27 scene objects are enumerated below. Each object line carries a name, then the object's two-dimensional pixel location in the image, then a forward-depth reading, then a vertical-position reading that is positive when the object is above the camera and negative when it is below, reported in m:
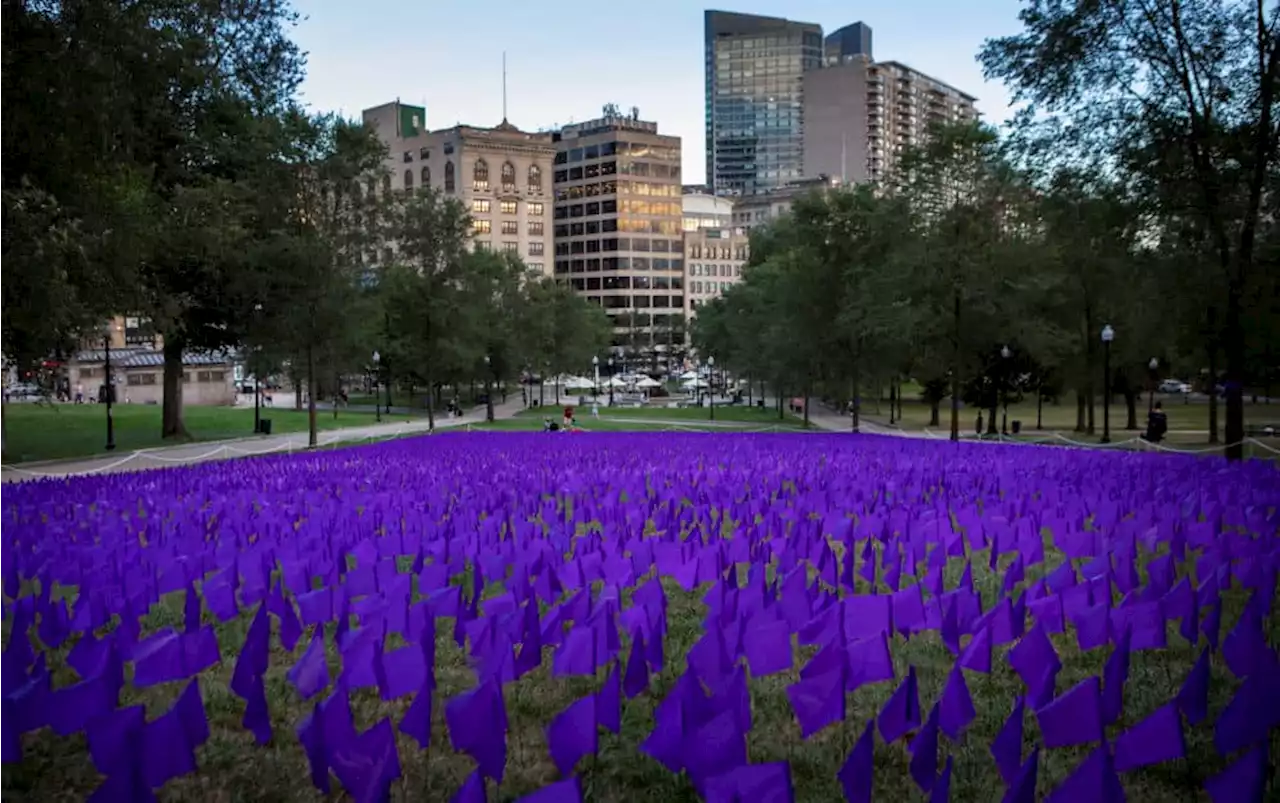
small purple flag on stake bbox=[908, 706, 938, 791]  4.03 -1.71
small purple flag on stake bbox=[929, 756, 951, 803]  3.74 -1.72
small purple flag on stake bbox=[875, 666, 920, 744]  4.55 -1.71
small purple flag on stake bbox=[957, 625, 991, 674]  5.38 -1.67
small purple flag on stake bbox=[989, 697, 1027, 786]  4.02 -1.67
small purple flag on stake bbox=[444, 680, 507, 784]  4.12 -1.63
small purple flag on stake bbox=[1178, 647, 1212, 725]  4.66 -1.65
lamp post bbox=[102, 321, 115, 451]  31.71 -1.86
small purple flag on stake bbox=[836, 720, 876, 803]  3.84 -1.69
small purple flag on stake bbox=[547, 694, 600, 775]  4.20 -1.69
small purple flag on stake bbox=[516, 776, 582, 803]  3.56 -1.64
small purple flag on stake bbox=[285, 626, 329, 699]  5.30 -1.72
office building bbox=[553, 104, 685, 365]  183.50 +30.44
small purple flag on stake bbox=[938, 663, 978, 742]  4.58 -1.68
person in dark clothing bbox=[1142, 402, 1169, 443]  32.38 -2.02
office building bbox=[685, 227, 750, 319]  191.75 +23.45
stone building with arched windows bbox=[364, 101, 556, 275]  178.62 +40.46
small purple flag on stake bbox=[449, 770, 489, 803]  3.63 -1.67
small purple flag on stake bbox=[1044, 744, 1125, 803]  3.55 -1.62
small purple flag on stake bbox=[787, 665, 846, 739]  4.69 -1.70
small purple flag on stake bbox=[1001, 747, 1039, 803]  3.52 -1.60
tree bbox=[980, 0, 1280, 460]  20.06 +6.24
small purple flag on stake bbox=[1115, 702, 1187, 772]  4.06 -1.66
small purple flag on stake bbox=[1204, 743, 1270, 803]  3.45 -1.56
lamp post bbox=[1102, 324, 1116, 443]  31.98 -0.52
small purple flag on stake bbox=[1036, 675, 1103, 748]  4.42 -1.69
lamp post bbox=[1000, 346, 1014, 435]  45.56 -0.24
